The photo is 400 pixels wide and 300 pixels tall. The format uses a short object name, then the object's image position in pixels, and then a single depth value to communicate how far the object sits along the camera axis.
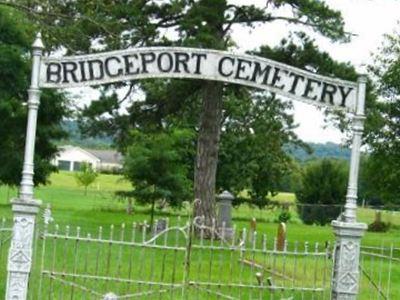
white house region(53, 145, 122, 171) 126.00
